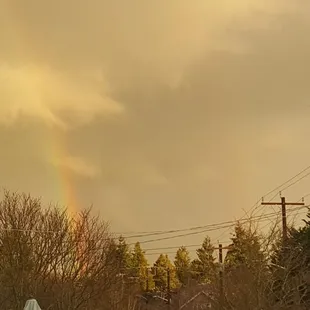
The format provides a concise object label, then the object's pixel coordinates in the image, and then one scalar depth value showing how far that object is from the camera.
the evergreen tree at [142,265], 74.56
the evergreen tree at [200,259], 72.52
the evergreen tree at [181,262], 82.85
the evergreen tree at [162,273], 82.04
